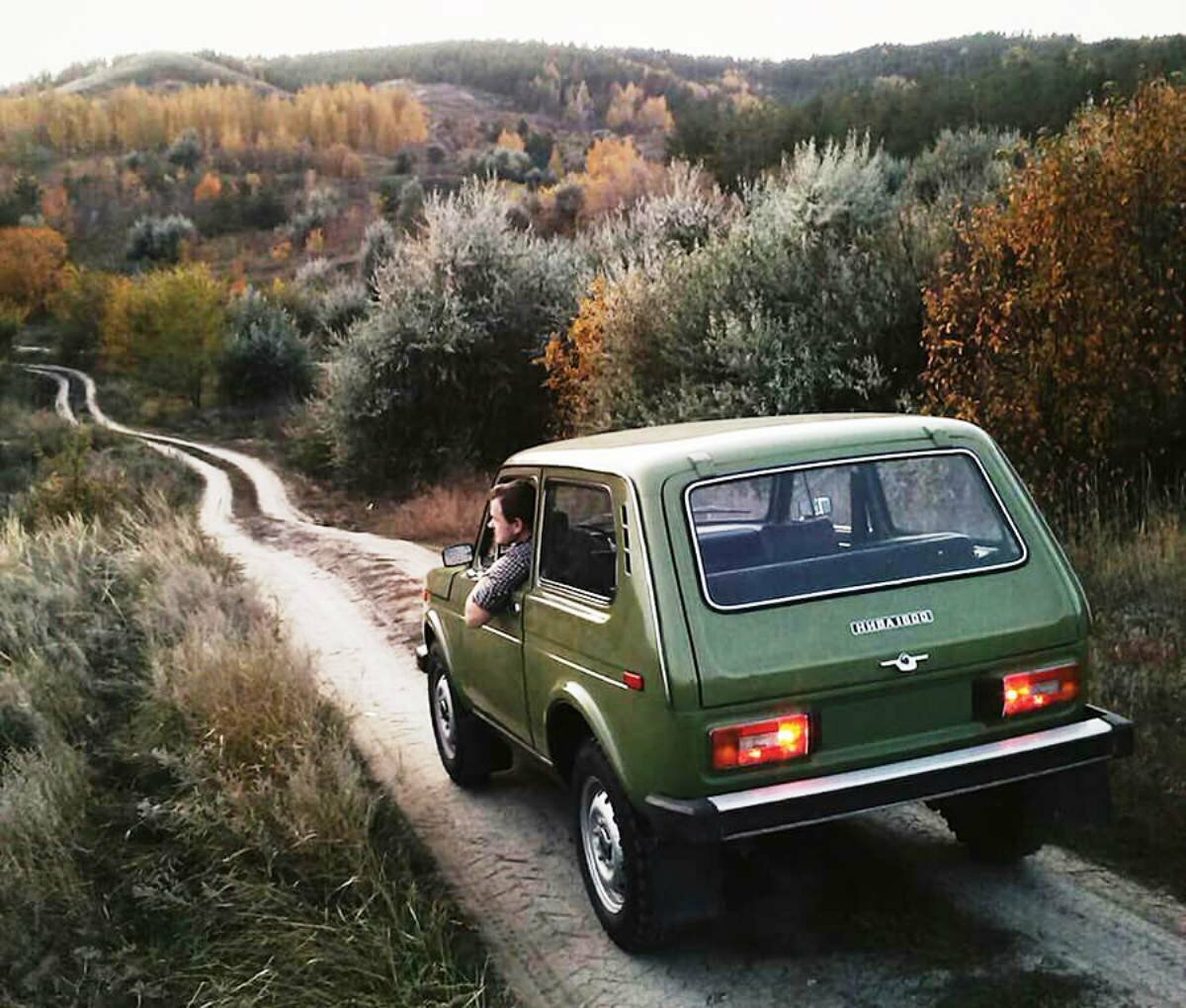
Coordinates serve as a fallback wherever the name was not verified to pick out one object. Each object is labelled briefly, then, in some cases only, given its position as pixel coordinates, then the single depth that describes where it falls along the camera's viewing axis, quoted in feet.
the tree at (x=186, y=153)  426.10
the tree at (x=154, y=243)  300.20
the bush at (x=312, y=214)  318.24
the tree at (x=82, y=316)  226.03
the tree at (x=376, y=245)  203.31
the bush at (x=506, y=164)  327.49
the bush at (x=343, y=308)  165.17
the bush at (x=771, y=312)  53.31
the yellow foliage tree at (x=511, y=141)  398.66
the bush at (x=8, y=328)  215.10
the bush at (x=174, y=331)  184.24
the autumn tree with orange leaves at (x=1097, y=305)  38.40
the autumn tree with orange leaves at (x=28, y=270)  268.21
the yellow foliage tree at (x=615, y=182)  194.29
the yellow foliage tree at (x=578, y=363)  72.02
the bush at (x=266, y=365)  173.47
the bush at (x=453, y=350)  88.58
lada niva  13.35
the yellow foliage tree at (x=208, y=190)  360.28
